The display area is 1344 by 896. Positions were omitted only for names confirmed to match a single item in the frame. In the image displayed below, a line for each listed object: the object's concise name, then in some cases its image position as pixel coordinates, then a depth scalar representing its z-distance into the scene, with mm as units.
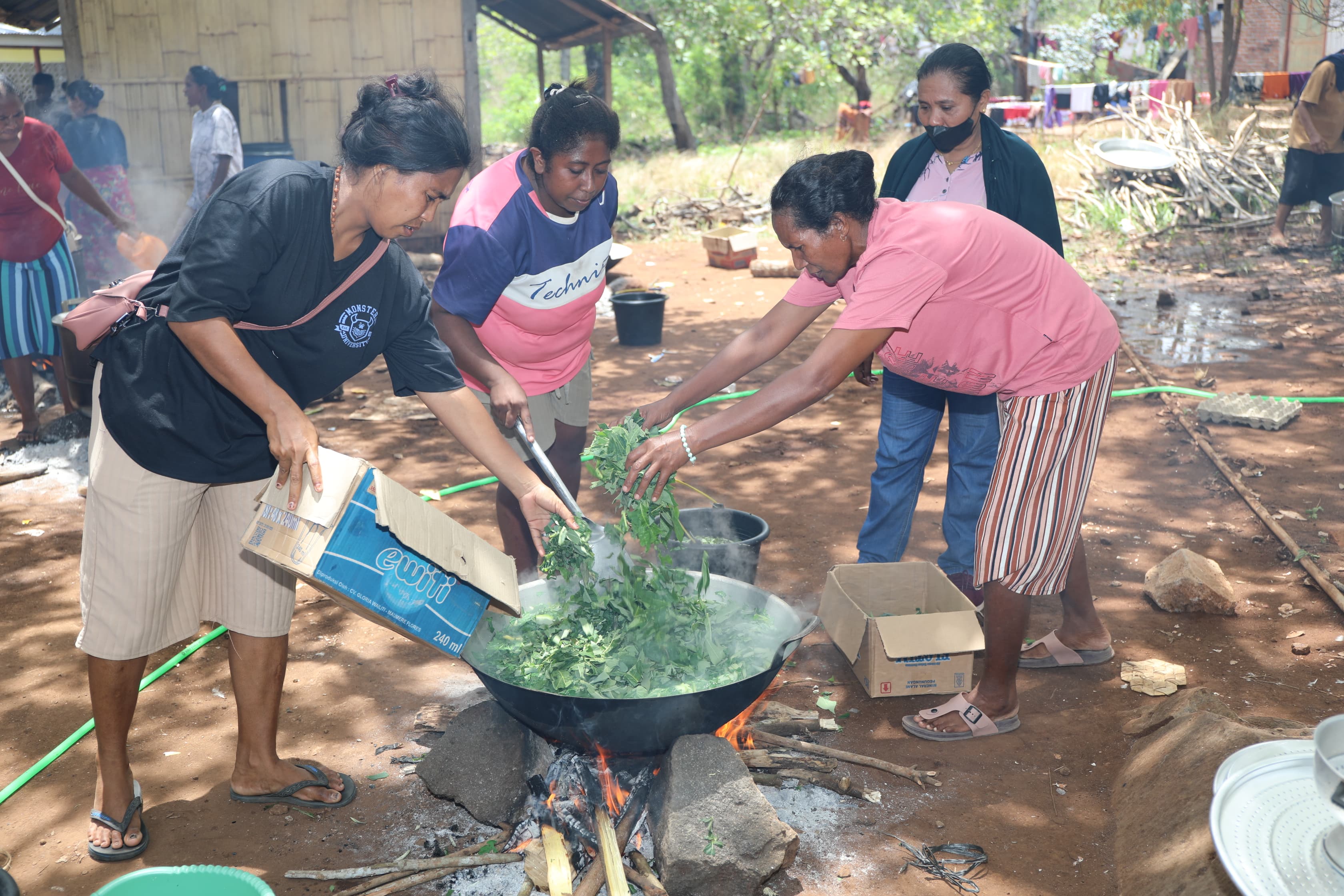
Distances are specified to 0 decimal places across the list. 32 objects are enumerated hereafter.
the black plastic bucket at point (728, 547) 4117
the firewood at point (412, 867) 2799
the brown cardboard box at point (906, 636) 3564
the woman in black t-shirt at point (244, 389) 2410
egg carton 5965
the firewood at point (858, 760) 3240
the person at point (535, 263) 3379
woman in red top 5957
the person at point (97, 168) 8656
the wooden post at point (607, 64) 12641
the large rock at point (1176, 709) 3182
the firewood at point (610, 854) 2658
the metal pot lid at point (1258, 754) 1562
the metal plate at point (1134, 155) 11828
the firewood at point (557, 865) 2701
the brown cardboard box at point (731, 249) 11672
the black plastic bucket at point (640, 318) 8531
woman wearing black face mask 3920
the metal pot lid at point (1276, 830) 1324
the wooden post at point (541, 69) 13227
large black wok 2686
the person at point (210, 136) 8195
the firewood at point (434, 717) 3617
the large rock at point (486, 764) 2994
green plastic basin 2264
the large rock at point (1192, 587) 4133
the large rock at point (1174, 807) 2473
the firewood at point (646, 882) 2697
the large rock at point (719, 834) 2654
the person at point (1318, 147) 9492
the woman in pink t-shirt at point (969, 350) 2838
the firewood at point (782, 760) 3197
